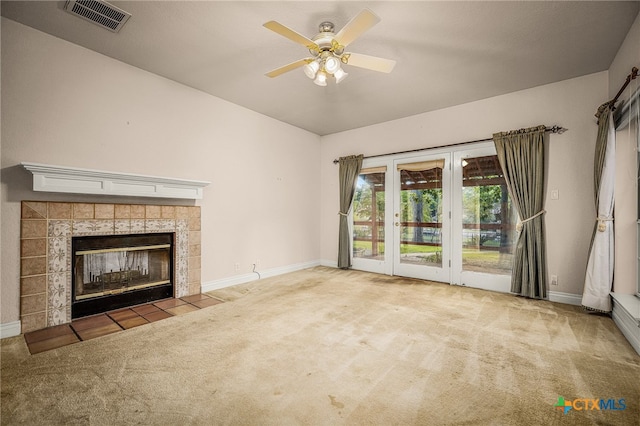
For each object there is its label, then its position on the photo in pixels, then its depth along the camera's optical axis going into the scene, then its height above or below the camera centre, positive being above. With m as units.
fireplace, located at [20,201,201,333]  2.64 -0.46
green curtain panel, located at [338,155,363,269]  5.55 +0.33
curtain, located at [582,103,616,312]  2.97 -0.20
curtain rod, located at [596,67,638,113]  2.41 +1.27
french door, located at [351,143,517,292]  4.12 -0.06
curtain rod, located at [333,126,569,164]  3.60 +1.17
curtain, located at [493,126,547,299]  3.64 +0.15
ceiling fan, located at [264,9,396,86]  2.09 +1.43
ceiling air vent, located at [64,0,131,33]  2.31 +1.80
